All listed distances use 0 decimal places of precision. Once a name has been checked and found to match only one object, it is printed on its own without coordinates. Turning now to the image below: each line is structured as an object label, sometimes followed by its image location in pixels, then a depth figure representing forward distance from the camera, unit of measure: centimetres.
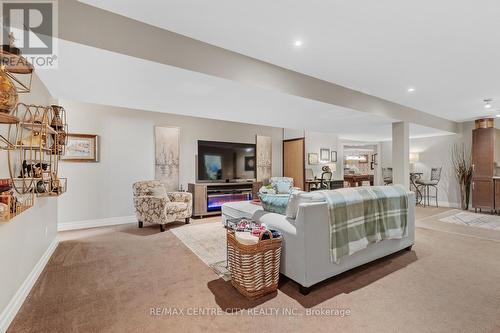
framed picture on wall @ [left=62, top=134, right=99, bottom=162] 434
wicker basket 199
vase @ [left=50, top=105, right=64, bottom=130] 268
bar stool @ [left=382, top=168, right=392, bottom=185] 792
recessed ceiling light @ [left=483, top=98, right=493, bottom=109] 455
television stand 520
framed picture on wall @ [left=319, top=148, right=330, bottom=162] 765
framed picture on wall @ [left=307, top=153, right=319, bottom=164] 732
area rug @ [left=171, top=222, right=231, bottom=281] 270
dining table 960
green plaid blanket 224
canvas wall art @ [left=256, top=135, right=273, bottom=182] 659
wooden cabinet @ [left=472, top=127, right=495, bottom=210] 573
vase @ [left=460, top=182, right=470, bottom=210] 630
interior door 654
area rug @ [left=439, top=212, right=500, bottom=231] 459
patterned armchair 416
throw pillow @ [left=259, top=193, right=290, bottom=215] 262
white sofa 208
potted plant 630
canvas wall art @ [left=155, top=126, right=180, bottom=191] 515
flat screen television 561
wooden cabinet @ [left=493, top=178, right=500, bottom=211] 560
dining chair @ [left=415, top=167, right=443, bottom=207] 719
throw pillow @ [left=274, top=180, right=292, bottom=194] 466
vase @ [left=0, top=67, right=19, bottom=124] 132
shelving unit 149
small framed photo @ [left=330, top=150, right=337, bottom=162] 791
